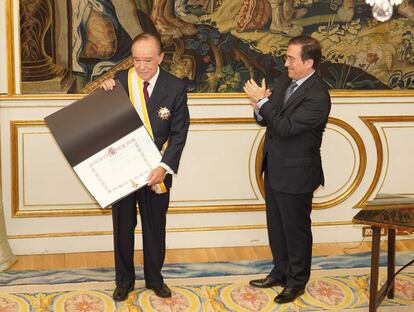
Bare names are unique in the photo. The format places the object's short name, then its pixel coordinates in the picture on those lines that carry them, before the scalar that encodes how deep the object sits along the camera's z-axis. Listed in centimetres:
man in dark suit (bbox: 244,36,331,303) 471
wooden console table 449
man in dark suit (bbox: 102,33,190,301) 466
